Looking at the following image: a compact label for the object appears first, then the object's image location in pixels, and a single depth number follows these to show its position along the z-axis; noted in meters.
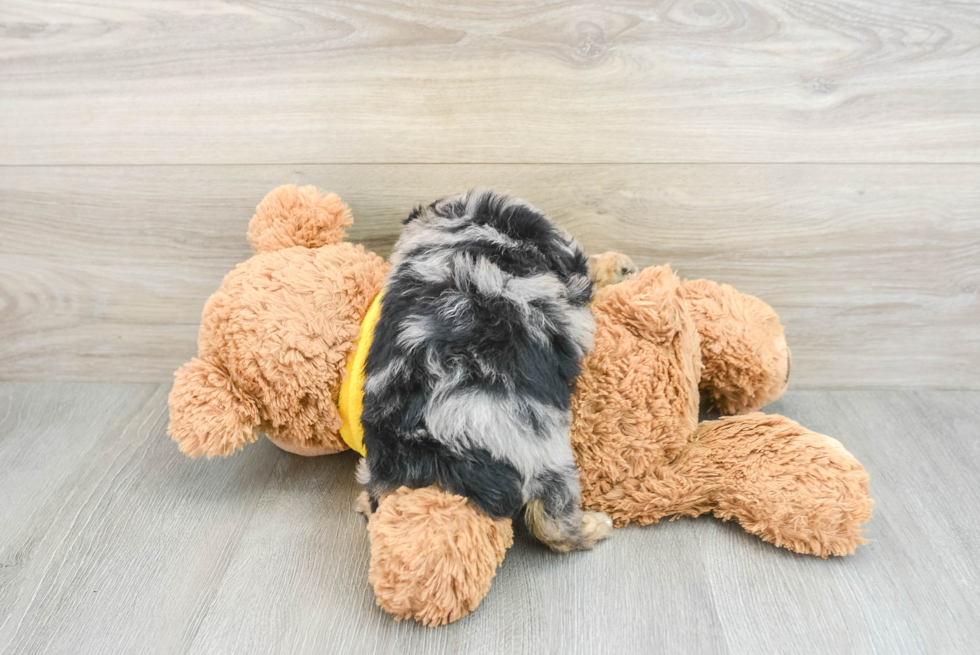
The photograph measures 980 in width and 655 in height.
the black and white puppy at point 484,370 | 0.63
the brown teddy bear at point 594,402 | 0.71
